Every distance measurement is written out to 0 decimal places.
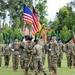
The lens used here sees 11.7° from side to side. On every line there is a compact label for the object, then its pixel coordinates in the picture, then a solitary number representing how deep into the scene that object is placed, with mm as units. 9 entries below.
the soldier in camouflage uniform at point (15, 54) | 20359
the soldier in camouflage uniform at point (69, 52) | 22469
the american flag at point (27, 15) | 18844
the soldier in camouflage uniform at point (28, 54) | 17444
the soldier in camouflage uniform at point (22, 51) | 19353
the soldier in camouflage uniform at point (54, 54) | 17216
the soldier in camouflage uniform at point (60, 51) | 22992
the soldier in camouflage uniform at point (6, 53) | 24953
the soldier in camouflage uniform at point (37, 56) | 16625
